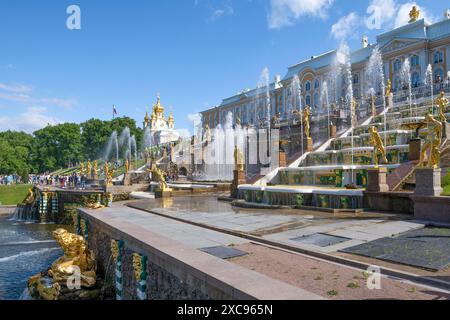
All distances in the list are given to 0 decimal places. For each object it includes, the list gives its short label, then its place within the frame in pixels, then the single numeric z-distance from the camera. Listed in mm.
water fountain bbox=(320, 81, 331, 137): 65938
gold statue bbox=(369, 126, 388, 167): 13414
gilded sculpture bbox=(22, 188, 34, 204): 32834
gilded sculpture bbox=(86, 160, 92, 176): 46428
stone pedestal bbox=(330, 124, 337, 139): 28919
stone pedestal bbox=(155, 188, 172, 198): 20594
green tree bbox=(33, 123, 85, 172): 85938
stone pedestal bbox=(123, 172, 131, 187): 36156
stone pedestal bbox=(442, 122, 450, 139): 17719
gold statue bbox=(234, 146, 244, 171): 20141
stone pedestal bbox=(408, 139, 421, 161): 15832
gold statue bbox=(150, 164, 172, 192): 20786
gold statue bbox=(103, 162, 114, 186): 28208
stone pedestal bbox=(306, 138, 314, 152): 25925
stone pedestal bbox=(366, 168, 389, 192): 12398
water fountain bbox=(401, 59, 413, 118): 53922
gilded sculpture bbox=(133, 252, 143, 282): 7031
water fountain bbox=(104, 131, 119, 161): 85962
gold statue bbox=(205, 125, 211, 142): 45306
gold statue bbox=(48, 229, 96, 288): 8984
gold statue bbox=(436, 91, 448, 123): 14351
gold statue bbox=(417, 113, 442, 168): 10164
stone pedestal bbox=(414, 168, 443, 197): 9805
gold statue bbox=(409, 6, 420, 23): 59500
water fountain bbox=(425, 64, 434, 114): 50281
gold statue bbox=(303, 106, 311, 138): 26767
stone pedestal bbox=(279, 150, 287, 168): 23609
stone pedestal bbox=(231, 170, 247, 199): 19562
